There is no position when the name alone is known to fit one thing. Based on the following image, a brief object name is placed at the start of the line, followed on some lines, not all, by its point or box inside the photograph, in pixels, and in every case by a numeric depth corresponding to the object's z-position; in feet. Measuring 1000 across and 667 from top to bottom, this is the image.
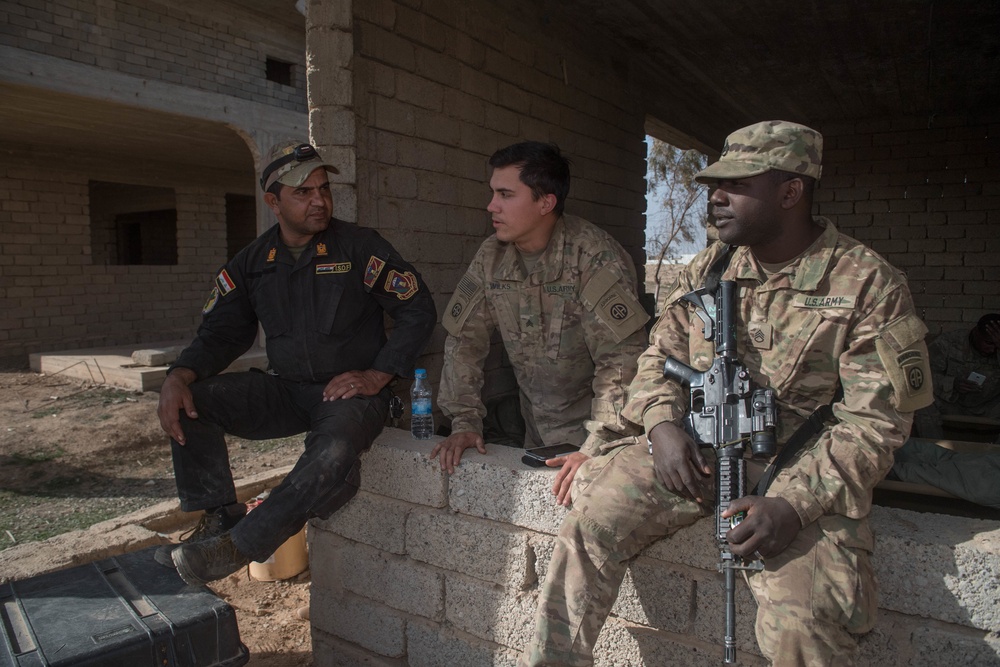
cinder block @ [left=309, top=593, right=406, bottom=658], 9.88
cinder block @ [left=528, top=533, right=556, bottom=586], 8.30
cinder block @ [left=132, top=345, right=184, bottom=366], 27.66
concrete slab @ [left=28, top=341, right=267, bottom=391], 26.61
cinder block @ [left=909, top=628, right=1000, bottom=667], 6.18
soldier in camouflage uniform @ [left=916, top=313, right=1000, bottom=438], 16.74
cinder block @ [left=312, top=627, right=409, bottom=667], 10.12
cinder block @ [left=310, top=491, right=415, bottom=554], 9.71
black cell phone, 8.62
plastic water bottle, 10.19
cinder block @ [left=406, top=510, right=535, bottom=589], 8.54
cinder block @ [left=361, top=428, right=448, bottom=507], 9.28
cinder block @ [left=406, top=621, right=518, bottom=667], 8.86
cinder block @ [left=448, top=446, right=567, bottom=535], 8.26
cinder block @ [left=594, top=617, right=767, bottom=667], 7.45
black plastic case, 6.87
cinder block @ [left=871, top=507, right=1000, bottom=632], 6.18
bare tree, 61.31
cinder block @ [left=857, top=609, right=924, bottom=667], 6.54
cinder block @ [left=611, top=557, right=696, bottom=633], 7.51
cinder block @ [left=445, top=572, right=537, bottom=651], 8.57
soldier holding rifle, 6.01
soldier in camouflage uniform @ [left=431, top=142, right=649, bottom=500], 10.17
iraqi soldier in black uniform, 9.82
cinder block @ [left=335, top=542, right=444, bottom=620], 9.43
